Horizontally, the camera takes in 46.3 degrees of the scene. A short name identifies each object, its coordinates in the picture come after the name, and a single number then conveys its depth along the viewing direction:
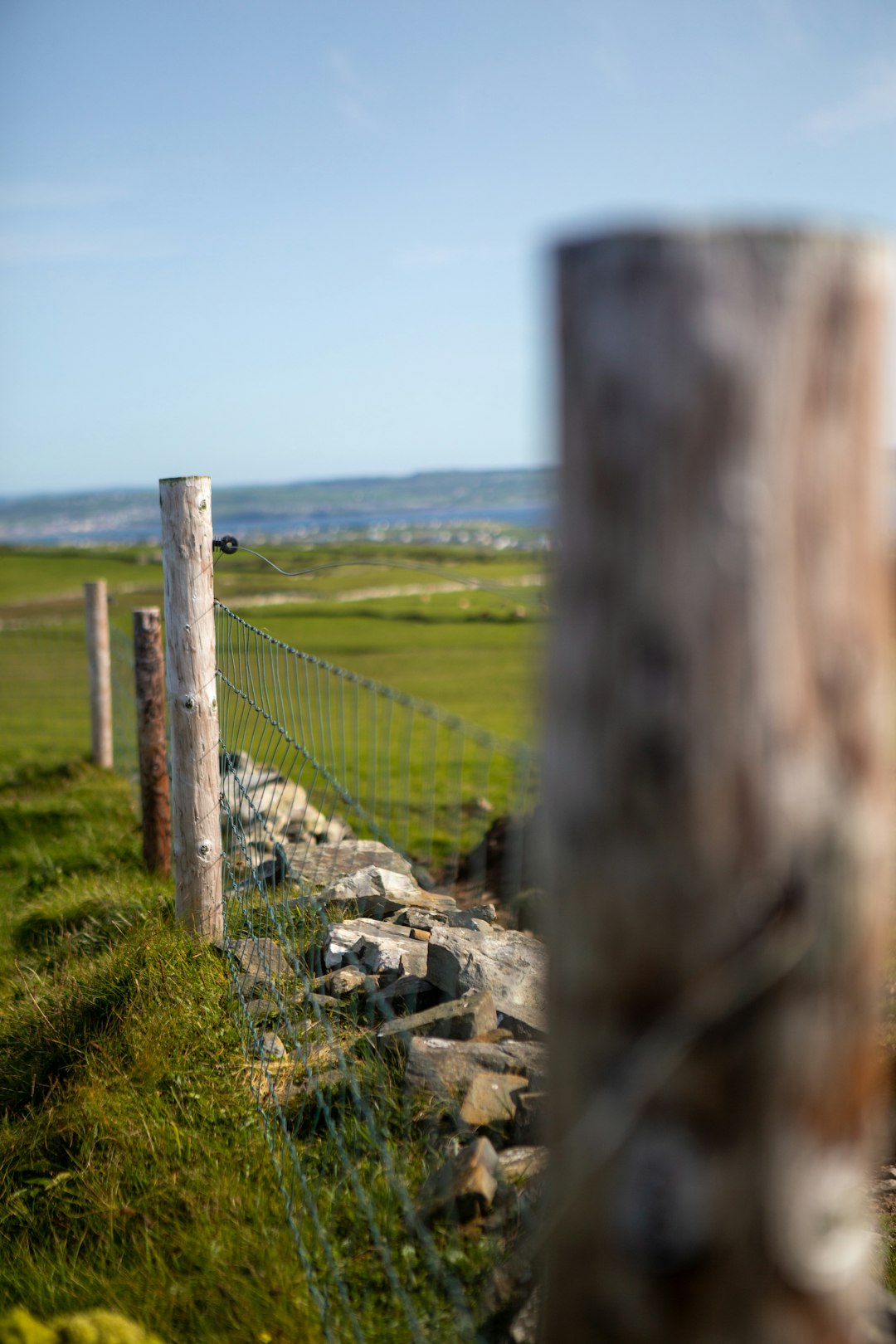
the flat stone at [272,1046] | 3.43
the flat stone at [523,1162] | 2.53
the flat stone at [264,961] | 3.77
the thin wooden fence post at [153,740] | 6.47
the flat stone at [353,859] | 5.02
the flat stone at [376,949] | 3.59
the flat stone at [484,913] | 4.11
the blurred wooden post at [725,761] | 1.04
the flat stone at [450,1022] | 3.07
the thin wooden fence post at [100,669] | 9.80
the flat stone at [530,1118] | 2.70
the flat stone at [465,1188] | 2.41
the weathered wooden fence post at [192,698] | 4.33
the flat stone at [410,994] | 3.39
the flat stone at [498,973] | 3.18
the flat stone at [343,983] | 3.56
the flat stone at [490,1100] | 2.73
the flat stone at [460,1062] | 2.86
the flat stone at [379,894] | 4.34
